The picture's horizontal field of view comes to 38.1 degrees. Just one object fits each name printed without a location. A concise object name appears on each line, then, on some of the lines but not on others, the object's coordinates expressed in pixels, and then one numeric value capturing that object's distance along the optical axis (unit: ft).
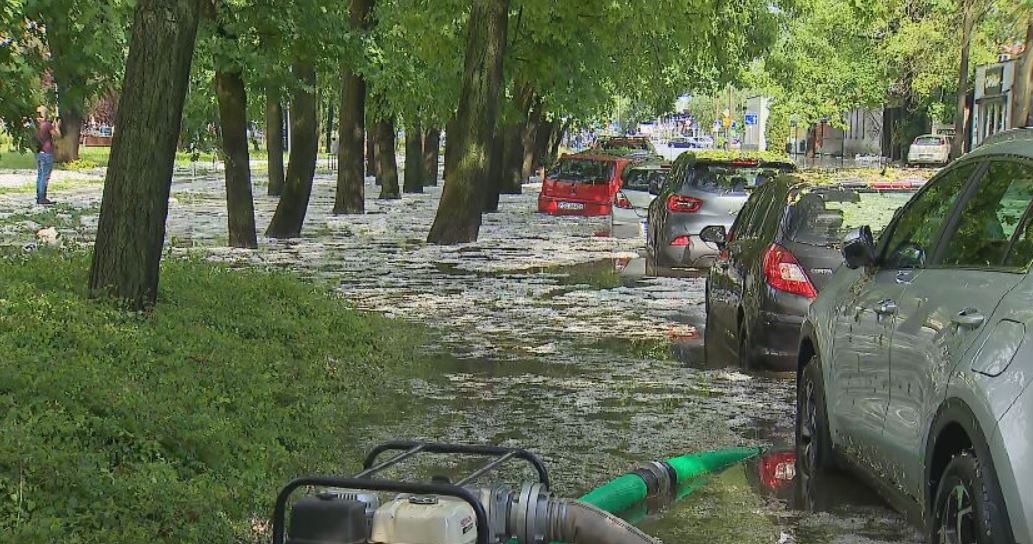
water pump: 13.47
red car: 109.29
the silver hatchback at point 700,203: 61.57
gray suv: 14.10
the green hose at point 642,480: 20.33
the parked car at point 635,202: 86.58
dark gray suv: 34.35
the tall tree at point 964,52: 108.34
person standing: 97.96
